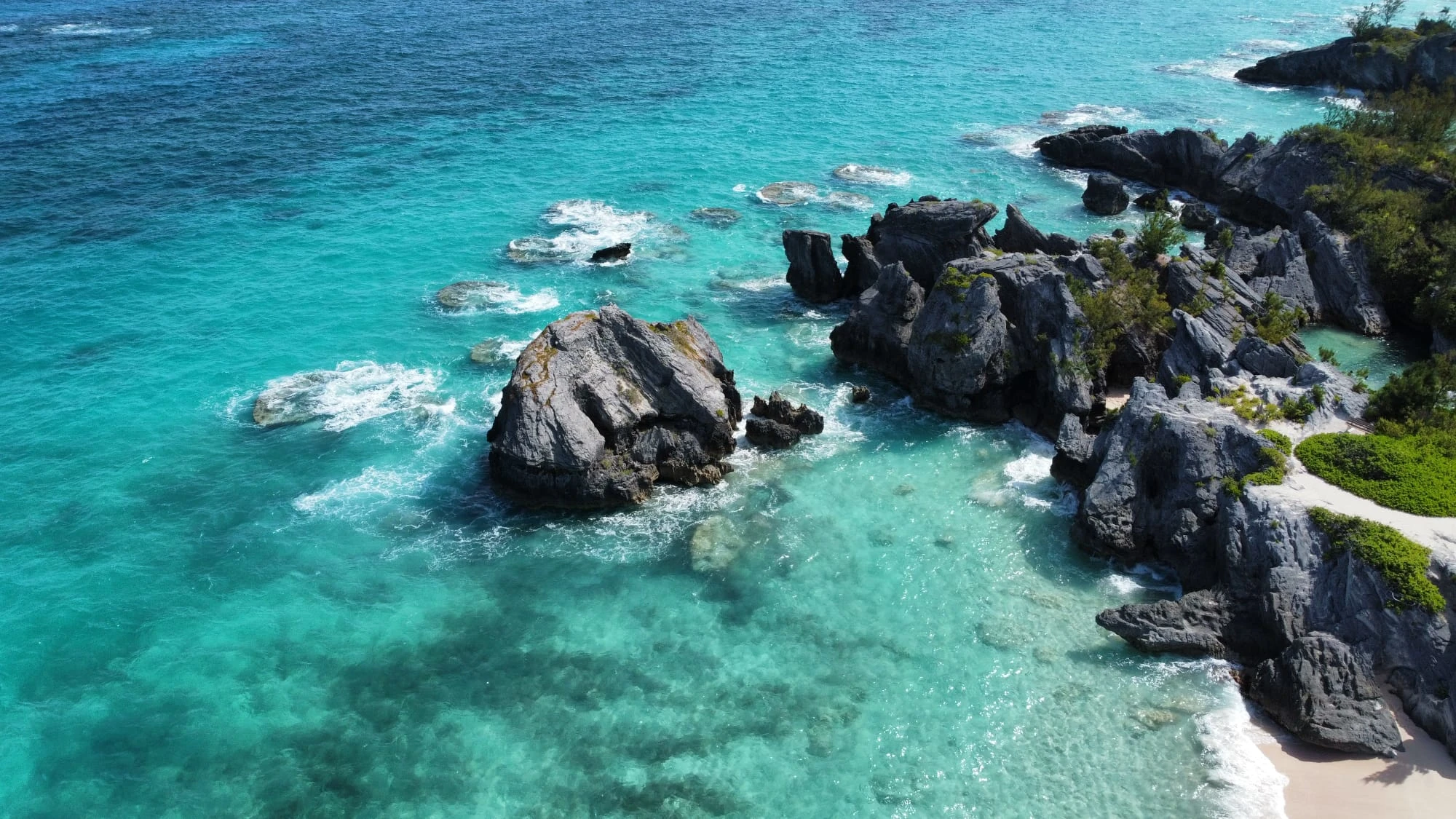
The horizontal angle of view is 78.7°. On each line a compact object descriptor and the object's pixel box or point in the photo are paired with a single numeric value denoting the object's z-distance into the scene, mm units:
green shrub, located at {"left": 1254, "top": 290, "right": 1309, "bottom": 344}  48375
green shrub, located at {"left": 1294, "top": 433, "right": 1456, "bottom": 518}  36625
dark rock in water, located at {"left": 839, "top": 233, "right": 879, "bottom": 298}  61188
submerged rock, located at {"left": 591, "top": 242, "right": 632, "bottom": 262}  69312
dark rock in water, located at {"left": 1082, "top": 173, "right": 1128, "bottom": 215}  74812
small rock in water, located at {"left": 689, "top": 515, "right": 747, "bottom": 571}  40812
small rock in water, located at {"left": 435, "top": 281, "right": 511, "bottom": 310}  63719
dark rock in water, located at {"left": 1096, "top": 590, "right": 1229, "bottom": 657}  35031
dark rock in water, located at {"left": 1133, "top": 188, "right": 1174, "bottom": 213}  77125
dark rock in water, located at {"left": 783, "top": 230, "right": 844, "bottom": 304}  61500
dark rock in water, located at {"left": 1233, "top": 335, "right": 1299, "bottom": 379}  45625
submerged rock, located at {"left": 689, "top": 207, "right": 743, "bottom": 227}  76688
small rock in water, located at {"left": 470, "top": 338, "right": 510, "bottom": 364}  56688
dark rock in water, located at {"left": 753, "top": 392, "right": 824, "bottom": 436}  48844
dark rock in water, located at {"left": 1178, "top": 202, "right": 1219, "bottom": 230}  72000
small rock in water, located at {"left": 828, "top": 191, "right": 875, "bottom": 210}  78500
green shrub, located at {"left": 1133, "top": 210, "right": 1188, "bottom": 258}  56719
